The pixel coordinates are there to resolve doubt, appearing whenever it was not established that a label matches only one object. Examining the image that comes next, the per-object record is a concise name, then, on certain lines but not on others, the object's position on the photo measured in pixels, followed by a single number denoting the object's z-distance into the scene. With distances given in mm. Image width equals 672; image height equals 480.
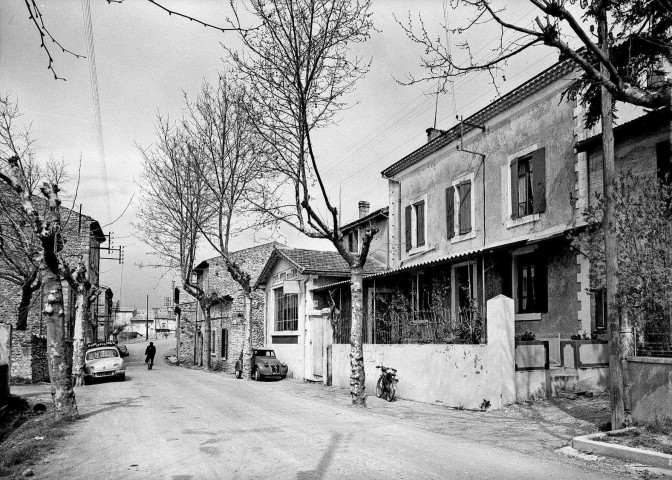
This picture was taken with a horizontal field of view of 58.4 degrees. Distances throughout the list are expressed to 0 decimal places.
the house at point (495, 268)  13781
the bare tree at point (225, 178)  27125
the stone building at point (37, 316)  24906
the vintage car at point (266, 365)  26500
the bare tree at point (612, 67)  7207
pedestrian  37000
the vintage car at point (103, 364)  25531
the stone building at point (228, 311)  37844
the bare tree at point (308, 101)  15352
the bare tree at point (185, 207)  29750
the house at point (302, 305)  24344
